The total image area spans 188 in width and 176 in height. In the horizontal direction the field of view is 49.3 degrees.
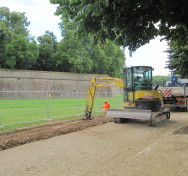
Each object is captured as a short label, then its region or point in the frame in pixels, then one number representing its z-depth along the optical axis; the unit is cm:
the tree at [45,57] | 4888
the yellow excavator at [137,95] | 1008
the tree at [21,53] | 4172
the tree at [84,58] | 4441
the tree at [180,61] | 1414
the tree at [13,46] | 3703
